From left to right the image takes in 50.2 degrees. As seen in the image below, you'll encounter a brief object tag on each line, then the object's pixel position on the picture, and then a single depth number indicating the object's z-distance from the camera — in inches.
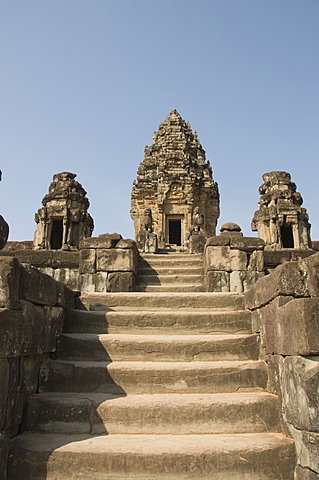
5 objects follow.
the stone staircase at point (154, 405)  94.0
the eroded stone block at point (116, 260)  251.6
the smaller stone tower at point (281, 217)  589.0
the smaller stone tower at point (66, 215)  646.5
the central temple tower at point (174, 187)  794.8
